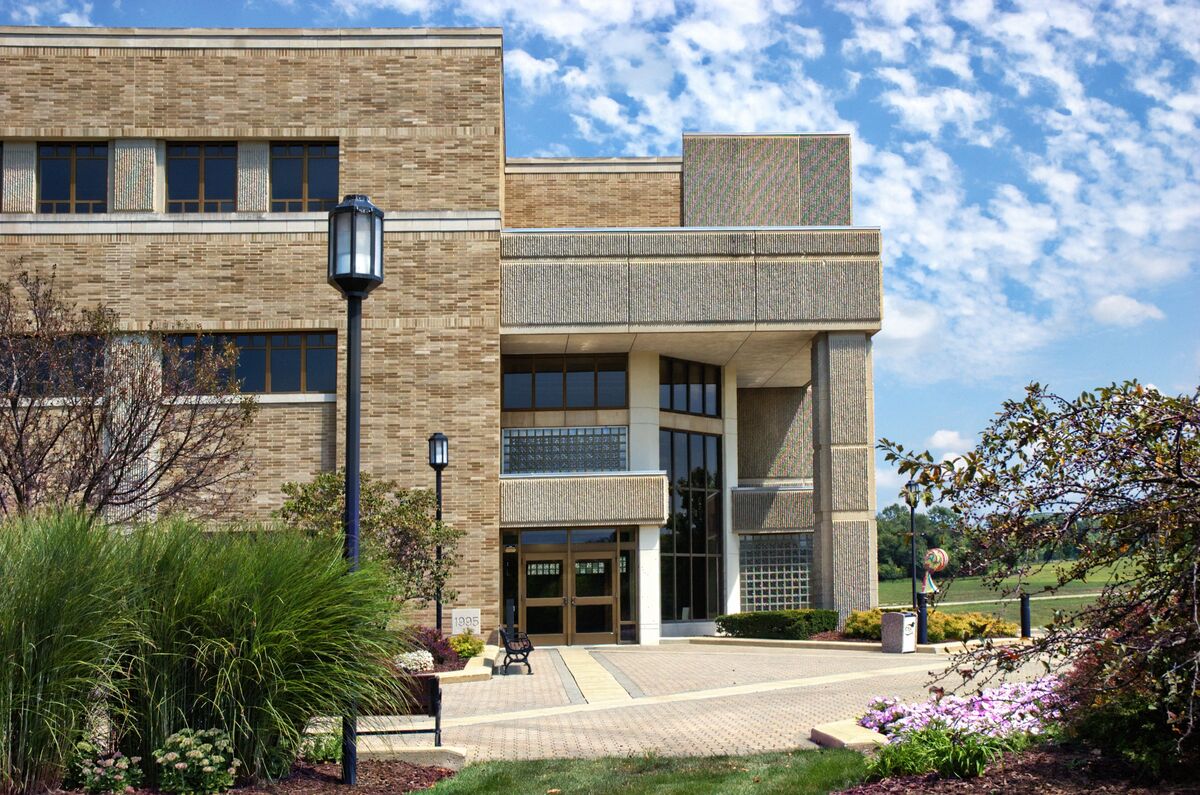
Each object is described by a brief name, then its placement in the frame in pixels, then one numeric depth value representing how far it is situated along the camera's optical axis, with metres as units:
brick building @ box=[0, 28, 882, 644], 29.47
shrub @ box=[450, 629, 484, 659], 23.53
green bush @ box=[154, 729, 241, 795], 8.48
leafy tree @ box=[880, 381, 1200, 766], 7.39
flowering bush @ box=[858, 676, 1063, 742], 9.28
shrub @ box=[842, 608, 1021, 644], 26.00
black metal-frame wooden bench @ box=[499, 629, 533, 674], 22.09
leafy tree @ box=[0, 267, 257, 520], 19.48
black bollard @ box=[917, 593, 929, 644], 26.19
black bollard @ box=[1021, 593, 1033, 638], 25.16
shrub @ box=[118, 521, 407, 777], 8.74
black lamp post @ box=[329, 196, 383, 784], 10.27
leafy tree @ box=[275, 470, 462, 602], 22.28
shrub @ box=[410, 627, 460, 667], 21.84
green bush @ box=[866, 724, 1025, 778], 8.64
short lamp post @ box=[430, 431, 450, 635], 25.17
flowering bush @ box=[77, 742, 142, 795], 8.42
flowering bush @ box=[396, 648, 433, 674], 19.64
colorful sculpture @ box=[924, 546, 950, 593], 27.17
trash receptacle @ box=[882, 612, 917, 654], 25.73
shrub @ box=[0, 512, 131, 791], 8.07
